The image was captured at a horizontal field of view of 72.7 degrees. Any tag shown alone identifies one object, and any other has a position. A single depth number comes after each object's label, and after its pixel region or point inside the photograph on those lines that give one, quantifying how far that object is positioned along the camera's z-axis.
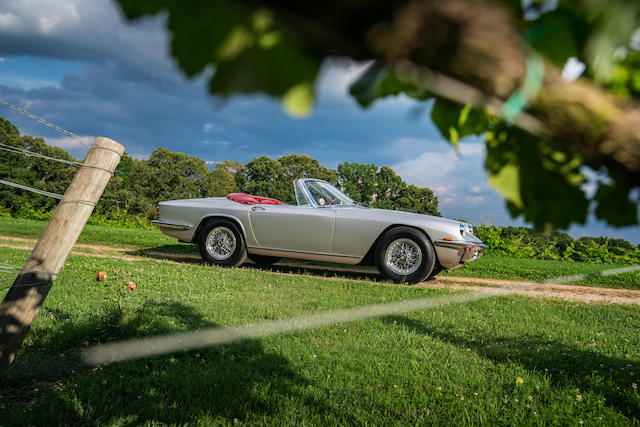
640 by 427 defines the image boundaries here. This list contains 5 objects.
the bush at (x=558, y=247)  12.55
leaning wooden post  2.63
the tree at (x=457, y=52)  0.39
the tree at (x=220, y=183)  38.93
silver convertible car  6.59
